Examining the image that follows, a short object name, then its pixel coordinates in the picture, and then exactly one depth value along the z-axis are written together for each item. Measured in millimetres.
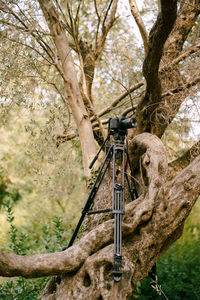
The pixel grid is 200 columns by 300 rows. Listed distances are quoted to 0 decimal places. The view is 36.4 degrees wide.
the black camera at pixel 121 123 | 2918
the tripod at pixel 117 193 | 2455
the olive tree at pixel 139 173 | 2635
